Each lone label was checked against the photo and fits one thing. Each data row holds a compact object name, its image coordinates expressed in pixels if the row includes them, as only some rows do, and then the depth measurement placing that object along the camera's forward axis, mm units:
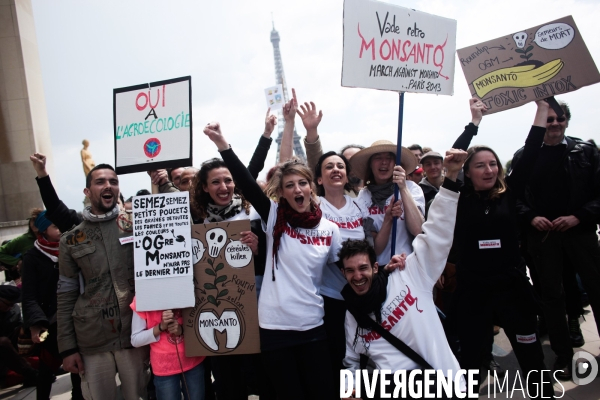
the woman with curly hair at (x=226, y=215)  3053
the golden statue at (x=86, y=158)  13727
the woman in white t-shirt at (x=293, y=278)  2740
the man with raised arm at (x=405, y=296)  2680
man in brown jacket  3004
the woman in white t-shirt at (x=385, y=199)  3205
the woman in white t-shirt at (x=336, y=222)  3041
